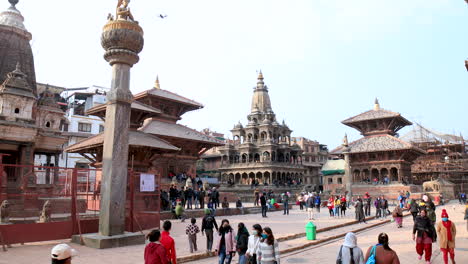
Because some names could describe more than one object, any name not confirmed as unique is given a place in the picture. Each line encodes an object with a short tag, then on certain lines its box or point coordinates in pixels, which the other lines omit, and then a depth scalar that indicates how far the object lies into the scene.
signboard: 12.78
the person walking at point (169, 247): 6.12
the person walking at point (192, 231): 9.52
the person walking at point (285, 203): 23.56
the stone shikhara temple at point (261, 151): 53.69
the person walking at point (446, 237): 8.17
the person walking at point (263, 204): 21.00
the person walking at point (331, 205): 21.79
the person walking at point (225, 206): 22.19
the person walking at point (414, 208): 16.62
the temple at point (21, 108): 20.70
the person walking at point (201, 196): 21.72
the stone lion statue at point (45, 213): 11.50
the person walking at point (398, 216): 17.06
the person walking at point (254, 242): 6.54
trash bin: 12.51
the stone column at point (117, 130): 10.05
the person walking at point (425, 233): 8.57
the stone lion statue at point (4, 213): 10.52
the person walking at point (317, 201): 25.32
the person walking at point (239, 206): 23.51
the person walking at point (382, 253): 5.01
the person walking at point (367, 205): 22.14
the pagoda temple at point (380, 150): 44.09
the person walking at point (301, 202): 28.97
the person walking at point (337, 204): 21.64
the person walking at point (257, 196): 27.47
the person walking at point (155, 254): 5.11
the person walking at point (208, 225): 9.36
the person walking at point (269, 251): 5.91
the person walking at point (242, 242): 7.15
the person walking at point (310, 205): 19.71
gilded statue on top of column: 11.24
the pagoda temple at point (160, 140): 21.72
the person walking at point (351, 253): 5.16
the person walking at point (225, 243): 7.77
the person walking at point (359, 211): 18.97
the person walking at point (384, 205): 21.97
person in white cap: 3.34
